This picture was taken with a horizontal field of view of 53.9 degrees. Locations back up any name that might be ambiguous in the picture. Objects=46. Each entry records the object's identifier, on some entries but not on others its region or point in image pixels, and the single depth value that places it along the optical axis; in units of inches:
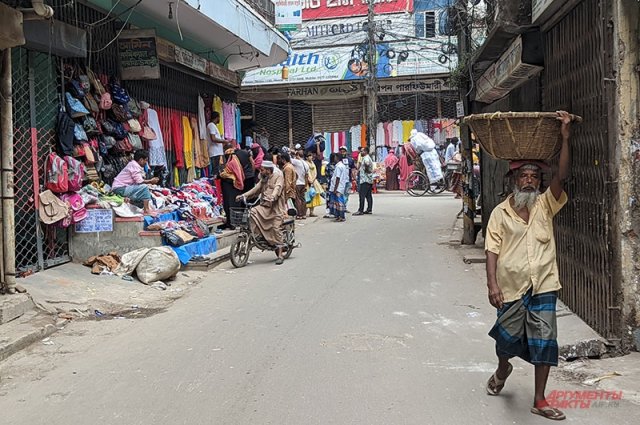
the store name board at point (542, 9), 257.0
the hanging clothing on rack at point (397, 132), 1122.0
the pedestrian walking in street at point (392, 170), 1112.8
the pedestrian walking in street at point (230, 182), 538.6
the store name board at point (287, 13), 712.7
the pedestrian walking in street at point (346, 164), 703.7
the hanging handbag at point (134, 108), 458.6
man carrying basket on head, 164.1
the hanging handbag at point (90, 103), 405.7
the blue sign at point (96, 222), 386.3
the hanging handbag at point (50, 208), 347.3
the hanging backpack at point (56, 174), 354.6
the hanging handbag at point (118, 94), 444.1
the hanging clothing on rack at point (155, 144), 499.2
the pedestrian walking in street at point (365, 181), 726.5
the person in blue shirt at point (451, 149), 1036.5
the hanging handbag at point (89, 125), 400.8
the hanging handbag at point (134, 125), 456.8
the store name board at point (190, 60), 508.1
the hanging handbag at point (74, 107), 384.8
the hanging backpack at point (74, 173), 367.9
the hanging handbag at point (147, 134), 481.1
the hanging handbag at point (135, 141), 459.8
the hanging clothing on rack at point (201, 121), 608.4
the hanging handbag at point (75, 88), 392.5
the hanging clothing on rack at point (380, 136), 1138.0
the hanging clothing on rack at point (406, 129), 1119.0
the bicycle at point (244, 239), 431.5
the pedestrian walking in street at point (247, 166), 551.2
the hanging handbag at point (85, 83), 402.9
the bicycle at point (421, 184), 1010.7
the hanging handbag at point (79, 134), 387.2
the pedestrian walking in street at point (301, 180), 697.0
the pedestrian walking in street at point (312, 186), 741.9
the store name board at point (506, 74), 308.4
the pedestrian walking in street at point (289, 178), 583.5
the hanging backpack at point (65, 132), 372.5
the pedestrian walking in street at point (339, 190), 684.1
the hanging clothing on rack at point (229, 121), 684.7
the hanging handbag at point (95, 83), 417.1
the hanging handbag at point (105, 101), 423.4
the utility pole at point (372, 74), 1097.4
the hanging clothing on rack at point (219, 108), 652.1
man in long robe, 437.1
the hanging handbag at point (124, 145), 445.8
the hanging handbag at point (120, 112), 442.0
